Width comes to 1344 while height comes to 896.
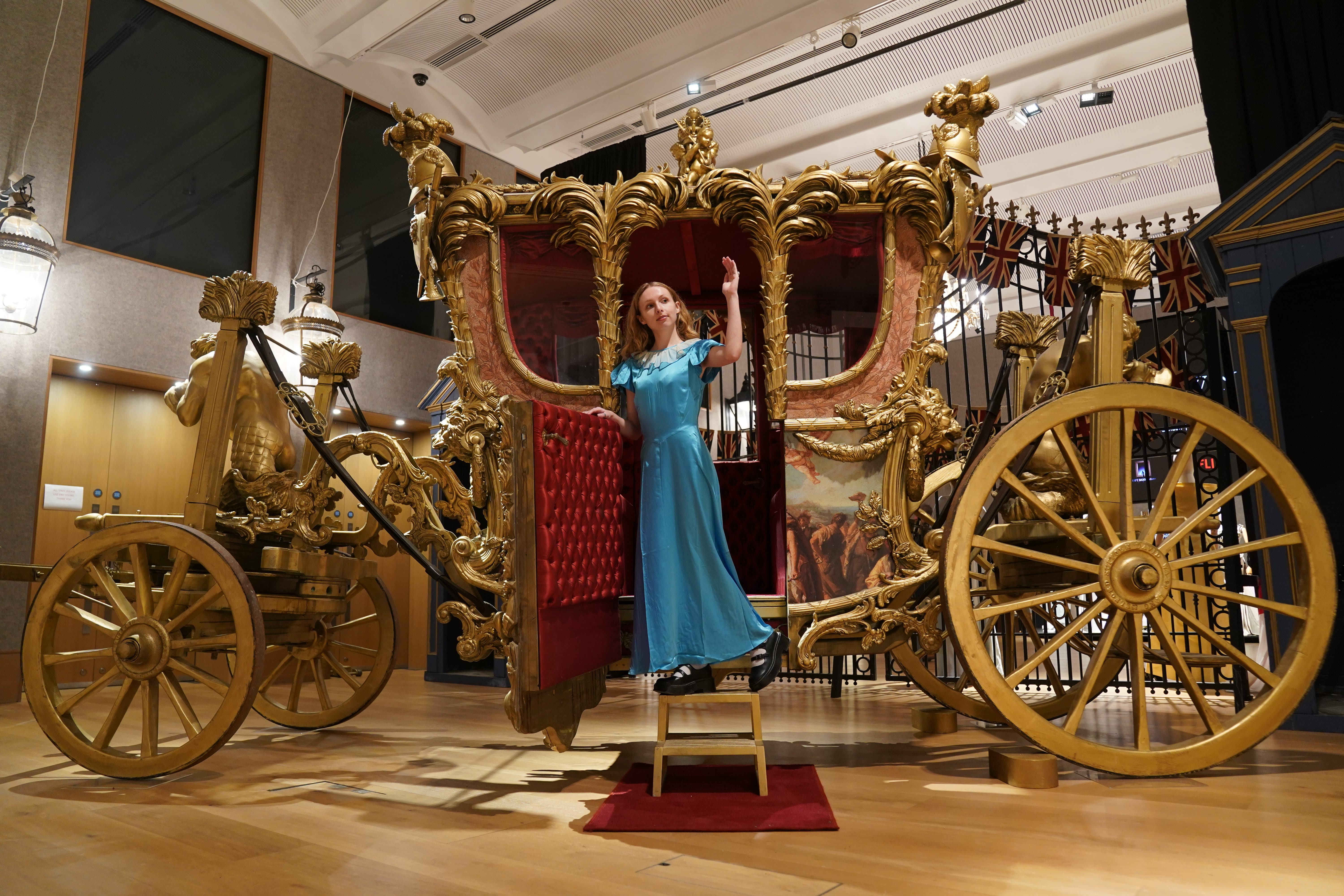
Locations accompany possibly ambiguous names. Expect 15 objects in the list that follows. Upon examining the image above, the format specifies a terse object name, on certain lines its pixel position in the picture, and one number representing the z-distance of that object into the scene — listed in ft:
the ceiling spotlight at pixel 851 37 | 22.68
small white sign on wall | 19.57
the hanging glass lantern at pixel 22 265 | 16.29
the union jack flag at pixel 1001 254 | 18.04
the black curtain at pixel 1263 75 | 14.52
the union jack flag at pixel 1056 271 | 17.70
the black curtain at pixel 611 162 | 27.71
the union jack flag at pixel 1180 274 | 16.51
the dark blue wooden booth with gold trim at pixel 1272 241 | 11.78
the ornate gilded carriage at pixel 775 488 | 8.42
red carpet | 7.10
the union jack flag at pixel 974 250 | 16.85
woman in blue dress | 8.84
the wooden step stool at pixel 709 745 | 8.04
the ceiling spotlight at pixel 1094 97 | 25.70
